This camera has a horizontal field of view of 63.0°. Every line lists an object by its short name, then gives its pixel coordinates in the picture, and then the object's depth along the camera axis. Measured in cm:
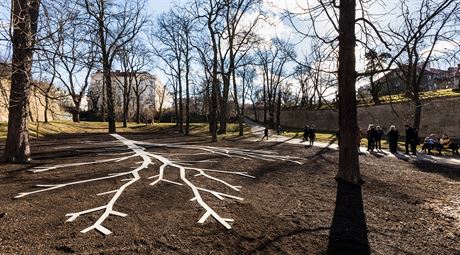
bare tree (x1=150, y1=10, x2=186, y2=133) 3836
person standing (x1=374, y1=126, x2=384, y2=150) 2104
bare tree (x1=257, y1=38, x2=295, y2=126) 5554
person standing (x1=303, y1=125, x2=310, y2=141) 2658
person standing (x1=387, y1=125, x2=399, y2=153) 1948
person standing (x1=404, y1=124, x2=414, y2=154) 1939
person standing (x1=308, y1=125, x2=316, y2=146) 2480
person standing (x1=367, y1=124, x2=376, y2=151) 2054
